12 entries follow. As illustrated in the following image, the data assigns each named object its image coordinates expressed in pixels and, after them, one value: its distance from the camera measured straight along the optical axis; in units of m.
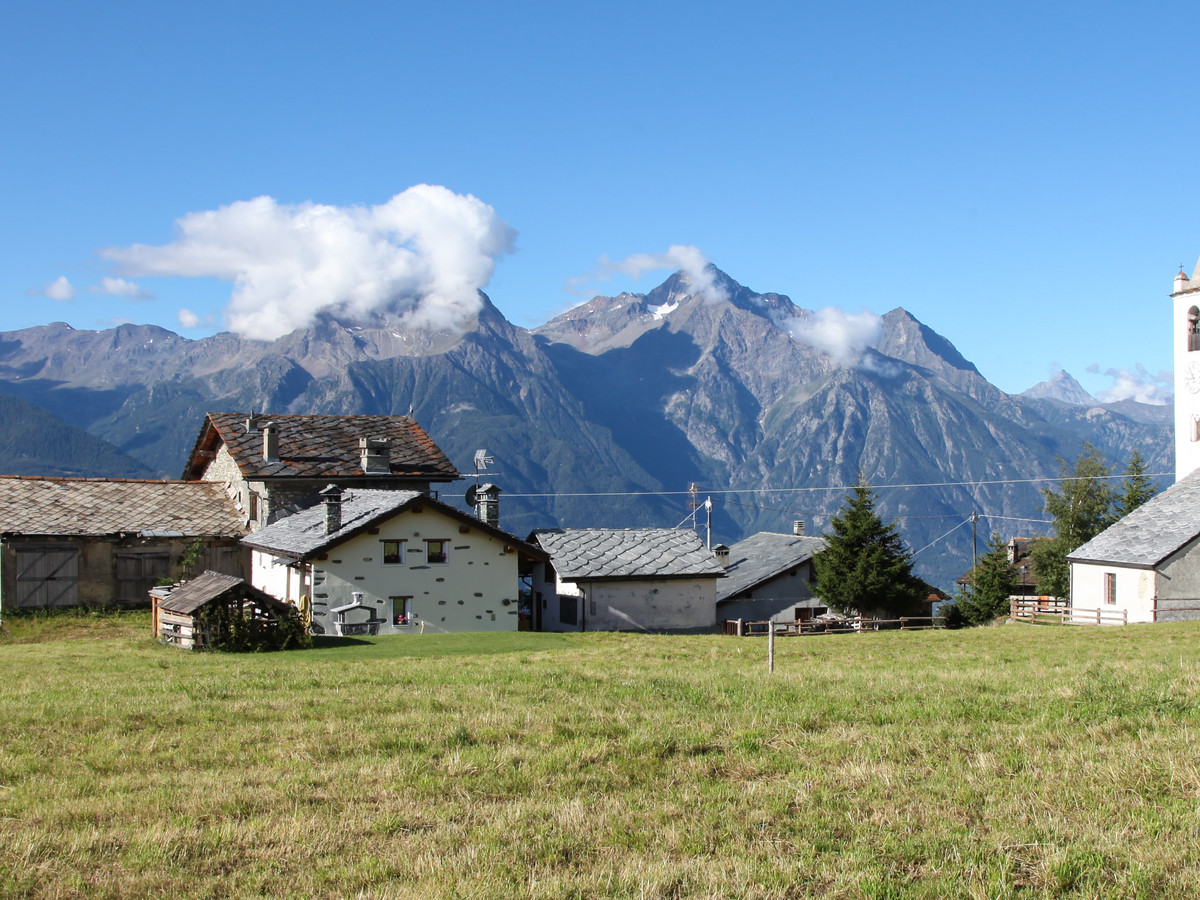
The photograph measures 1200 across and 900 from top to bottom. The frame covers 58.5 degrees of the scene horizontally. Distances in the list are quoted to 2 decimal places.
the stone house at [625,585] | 44.12
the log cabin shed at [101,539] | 38.44
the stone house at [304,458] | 44.72
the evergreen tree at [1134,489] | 75.69
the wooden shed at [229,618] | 27.52
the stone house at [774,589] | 53.94
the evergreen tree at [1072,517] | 73.44
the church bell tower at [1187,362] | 65.94
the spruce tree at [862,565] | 49.22
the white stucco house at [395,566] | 36.16
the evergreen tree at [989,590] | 68.44
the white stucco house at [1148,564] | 46.12
